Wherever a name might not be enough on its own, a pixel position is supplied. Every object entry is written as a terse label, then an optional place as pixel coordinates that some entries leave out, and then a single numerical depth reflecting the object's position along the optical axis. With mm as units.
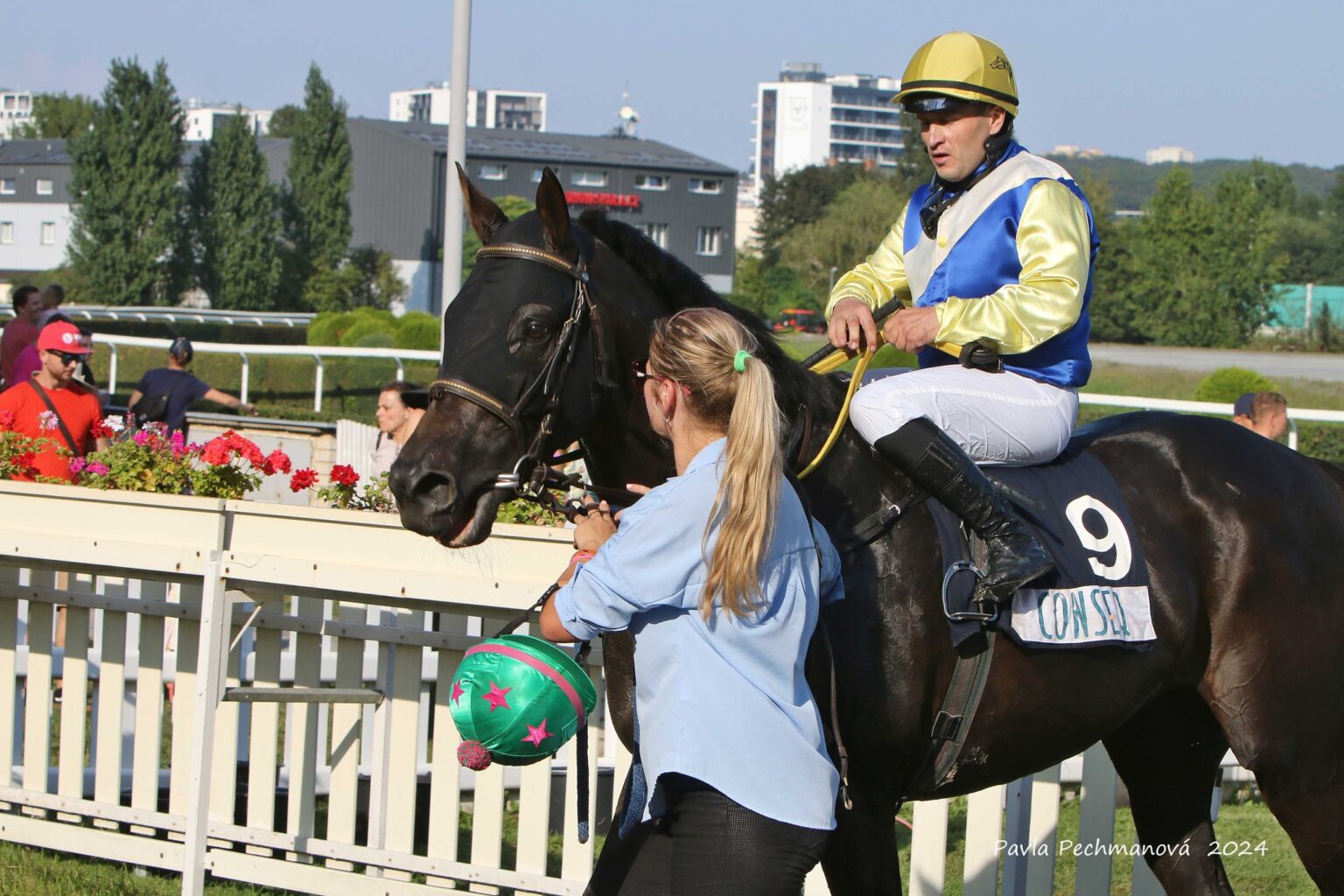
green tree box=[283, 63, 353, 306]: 61875
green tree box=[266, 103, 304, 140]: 107781
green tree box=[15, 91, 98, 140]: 96000
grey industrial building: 72438
